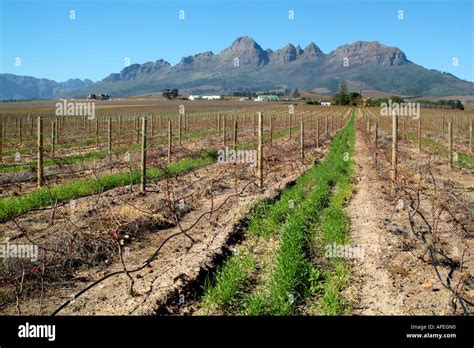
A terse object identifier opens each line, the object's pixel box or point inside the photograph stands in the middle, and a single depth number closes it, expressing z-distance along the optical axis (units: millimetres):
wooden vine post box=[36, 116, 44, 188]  12289
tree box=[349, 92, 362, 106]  118500
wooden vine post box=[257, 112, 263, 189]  12234
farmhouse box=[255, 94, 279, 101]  179625
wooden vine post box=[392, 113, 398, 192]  11102
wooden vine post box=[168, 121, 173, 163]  16878
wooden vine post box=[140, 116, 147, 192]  11539
